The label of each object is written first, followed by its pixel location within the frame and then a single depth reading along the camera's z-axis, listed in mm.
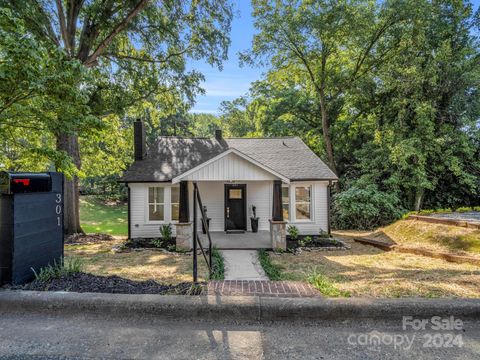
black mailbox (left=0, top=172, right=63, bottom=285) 3393
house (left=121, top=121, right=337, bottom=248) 9547
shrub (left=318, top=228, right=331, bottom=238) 11011
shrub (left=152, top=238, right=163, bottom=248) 9875
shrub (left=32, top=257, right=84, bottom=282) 3539
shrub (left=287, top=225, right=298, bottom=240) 10586
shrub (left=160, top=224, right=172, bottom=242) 10383
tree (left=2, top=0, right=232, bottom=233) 10797
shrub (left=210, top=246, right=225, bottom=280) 5909
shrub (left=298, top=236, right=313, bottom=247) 9985
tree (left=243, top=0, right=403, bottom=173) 15758
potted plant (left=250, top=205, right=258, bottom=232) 11719
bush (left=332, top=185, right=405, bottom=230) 13359
